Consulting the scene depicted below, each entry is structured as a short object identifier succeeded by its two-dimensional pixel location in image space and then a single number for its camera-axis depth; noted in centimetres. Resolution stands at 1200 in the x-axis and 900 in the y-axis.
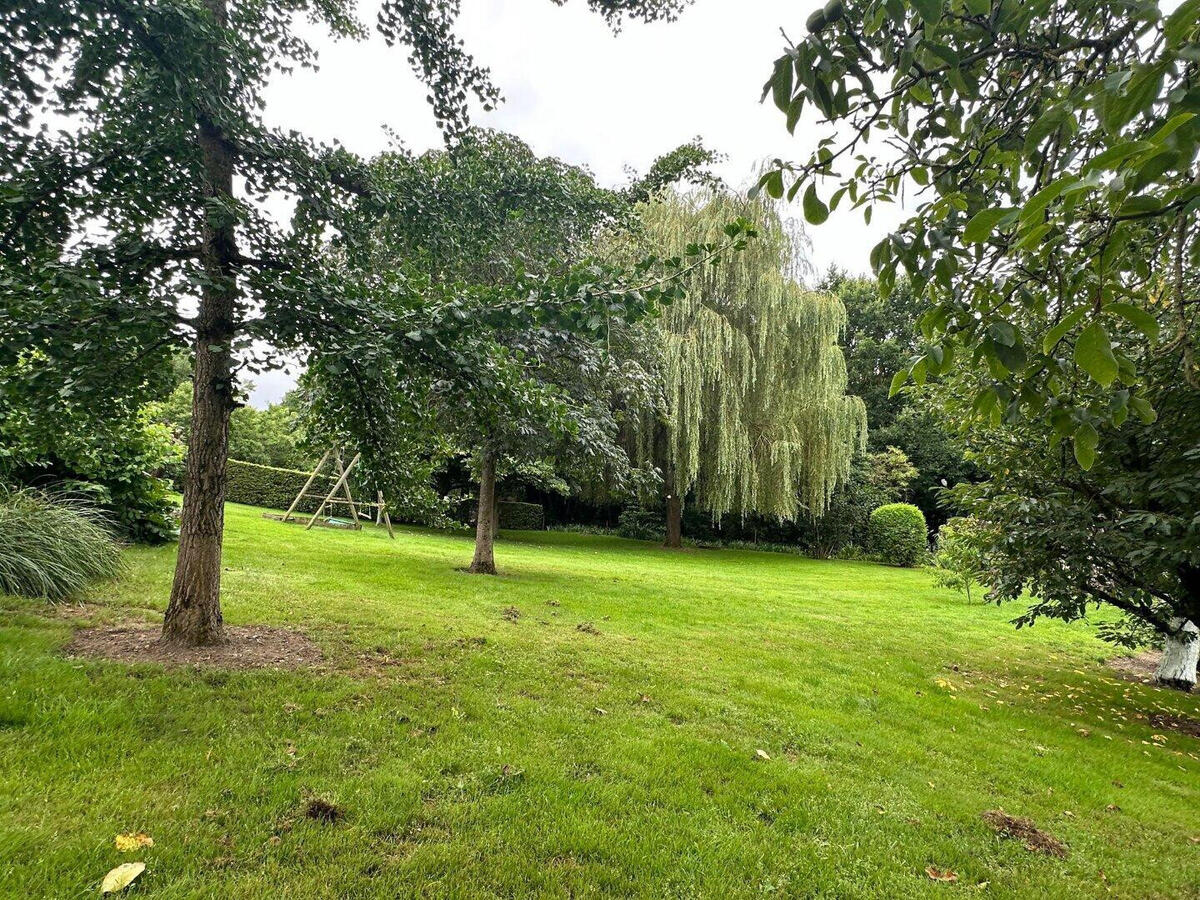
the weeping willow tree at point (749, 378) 1388
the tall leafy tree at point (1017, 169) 97
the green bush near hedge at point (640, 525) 2155
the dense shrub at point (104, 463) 412
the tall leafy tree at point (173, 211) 325
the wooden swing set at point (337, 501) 1335
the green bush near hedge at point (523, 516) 2042
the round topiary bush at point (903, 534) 1856
